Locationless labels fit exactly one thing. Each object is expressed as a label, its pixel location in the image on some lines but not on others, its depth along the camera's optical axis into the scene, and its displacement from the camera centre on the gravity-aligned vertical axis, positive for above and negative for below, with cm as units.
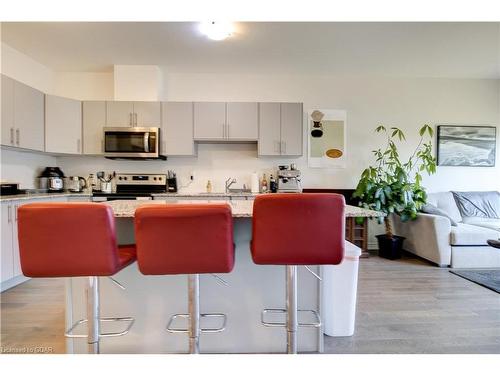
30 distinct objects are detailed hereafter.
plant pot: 373 -91
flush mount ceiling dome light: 271 +156
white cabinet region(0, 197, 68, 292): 260 -69
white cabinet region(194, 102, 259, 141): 371 +83
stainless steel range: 381 -6
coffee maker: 383 -1
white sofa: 329 -78
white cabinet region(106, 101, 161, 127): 364 +90
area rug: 279 -107
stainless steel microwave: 356 +50
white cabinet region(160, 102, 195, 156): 369 +72
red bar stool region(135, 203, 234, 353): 117 -26
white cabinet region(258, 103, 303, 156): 375 +74
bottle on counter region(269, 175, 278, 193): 396 -7
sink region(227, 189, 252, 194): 408 -16
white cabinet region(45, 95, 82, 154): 341 +70
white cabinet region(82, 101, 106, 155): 362 +74
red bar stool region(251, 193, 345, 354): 122 -22
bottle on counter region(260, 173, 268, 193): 400 -9
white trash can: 187 -80
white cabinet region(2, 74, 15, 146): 282 +71
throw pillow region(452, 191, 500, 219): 394 -31
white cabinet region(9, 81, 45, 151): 298 +71
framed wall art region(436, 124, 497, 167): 425 +59
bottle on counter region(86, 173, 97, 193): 395 -3
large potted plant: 357 -15
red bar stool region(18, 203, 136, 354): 115 -27
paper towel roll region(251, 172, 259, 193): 393 -4
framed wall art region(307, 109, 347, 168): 418 +70
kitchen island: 165 -78
